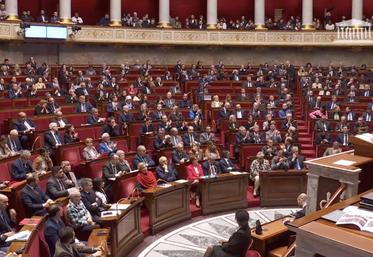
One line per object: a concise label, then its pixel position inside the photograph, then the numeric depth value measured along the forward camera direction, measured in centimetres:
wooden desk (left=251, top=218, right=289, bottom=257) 585
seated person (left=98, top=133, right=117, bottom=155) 983
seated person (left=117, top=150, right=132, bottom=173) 866
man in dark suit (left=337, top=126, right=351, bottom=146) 1154
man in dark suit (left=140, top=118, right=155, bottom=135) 1133
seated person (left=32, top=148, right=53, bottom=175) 789
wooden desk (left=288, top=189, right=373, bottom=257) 264
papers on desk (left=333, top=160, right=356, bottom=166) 428
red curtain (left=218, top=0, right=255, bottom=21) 2402
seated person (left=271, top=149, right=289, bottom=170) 988
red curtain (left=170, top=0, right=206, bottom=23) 2356
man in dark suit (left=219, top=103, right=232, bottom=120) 1320
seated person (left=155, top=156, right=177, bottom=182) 897
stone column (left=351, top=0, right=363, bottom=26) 2178
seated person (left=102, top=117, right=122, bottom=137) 1098
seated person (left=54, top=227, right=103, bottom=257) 470
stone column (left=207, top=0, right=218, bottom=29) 2136
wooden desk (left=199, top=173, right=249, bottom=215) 917
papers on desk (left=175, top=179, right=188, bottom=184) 866
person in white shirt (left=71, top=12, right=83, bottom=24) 1977
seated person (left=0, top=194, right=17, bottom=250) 567
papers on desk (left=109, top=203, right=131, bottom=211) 686
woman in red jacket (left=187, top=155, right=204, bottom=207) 930
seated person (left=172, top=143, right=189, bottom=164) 980
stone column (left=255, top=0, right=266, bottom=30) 2161
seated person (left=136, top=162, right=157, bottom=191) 830
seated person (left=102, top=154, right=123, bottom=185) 839
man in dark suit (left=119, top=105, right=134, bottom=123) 1177
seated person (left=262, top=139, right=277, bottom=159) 1053
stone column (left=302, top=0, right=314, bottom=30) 2161
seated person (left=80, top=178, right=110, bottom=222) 693
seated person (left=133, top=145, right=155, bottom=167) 924
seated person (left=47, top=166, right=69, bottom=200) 720
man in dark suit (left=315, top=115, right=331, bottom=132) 1248
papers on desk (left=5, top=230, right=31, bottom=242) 518
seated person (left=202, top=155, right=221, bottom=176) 957
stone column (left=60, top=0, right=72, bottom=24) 1902
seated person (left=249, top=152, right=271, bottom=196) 1005
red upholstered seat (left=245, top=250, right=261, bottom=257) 459
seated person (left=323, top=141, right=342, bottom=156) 1012
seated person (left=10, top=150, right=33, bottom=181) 776
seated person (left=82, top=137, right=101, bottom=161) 934
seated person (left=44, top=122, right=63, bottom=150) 971
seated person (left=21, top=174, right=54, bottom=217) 671
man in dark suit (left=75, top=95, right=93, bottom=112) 1224
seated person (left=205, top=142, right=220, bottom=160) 1007
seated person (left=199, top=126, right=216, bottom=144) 1121
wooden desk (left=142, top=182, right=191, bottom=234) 801
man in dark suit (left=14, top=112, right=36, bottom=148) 991
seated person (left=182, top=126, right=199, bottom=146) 1106
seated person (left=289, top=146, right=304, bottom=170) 1010
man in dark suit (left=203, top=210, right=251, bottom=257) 432
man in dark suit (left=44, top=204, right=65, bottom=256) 562
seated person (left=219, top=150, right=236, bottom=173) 984
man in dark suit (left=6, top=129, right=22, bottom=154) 903
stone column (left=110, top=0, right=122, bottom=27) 2014
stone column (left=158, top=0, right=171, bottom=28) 2088
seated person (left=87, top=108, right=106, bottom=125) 1133
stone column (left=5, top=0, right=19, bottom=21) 1800
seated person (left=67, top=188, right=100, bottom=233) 637
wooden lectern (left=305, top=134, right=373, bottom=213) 414
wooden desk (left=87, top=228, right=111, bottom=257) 570
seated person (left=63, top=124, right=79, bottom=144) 993
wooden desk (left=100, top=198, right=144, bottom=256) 648
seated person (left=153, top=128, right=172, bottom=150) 1049
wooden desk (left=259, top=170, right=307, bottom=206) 987
